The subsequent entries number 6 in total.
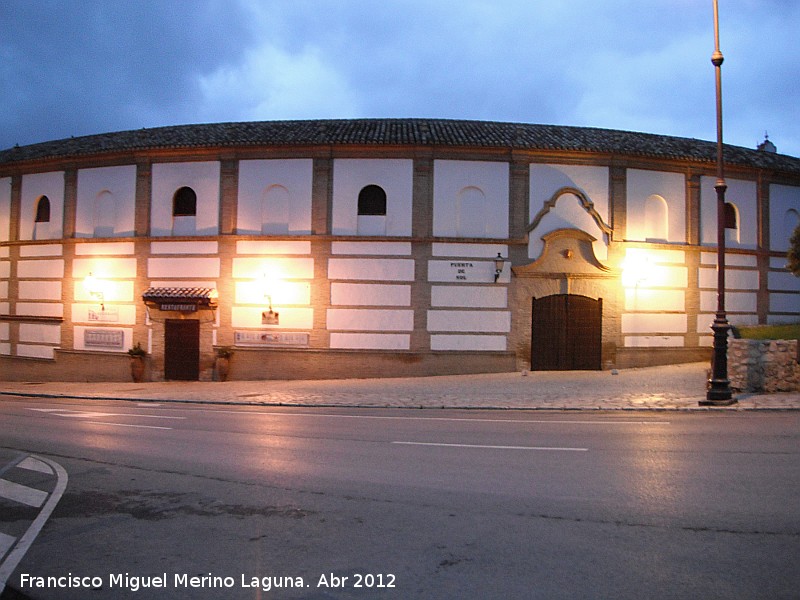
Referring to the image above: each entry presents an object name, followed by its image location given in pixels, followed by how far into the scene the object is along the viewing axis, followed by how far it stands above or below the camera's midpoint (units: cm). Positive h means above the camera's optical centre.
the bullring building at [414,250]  2078 +270
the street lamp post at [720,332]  1360 +2
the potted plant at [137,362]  2194 -141
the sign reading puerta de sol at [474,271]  2077 +197
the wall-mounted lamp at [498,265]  2055 +214
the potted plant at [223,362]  2122 -131
